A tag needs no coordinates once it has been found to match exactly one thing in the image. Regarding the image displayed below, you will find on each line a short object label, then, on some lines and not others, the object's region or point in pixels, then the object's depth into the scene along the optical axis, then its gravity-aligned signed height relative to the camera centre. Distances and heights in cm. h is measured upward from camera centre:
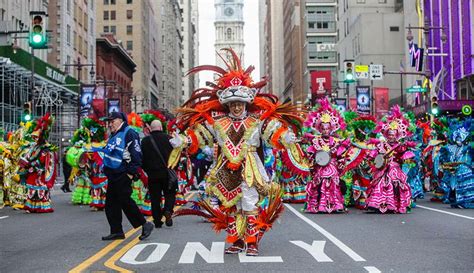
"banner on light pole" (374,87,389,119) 5580 +395
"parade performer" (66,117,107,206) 1702 -15
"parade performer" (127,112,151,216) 1534 -76
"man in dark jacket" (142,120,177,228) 1276 -41
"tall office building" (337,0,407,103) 7444 +1110
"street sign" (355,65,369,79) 4115 +450
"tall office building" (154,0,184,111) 13962 +2147
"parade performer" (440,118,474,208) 1680 -37
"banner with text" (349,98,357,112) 6497 +440
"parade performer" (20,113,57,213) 1680 -39
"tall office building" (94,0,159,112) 10306 +1787
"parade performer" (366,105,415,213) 1538 -44
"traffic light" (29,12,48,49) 1770 +298
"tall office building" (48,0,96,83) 5612 +1002
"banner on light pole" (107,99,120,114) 5166 +351
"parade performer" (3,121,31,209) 1747 -27
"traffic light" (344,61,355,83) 3005 +330
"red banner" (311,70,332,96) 6450 +621
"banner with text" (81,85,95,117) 4678 +358
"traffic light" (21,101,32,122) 3030 +177
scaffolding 4131 +366
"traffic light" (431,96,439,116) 3024 +175
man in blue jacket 1049 -29
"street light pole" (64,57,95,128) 4561 +329
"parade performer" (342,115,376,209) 1591 -11
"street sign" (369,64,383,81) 3891 +428
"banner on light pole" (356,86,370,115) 4834 +359
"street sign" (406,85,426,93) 3421 +288
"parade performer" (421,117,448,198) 1948 -10
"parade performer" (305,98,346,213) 1546 -21
